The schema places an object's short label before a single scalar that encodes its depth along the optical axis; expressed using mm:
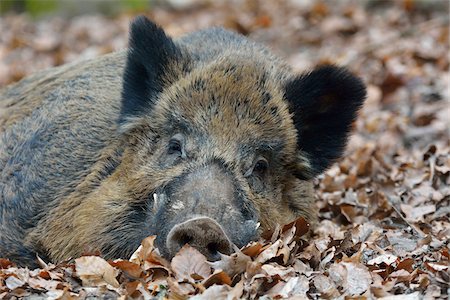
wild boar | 11555
